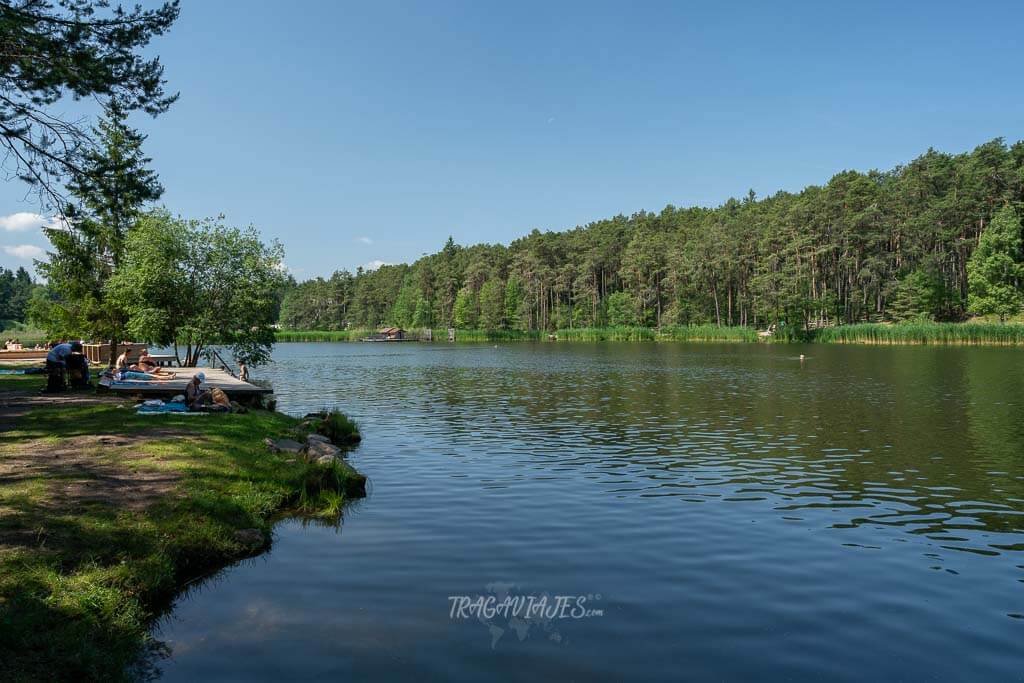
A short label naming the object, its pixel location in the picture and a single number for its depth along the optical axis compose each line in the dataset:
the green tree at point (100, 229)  15.74
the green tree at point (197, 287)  31.16
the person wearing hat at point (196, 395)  20.56
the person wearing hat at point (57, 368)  23.31
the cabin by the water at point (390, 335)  149.62
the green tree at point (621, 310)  122.04
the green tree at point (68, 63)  14.05
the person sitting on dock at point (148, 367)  25.67
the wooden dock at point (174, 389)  23.48
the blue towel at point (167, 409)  19.26
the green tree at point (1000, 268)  80.31
